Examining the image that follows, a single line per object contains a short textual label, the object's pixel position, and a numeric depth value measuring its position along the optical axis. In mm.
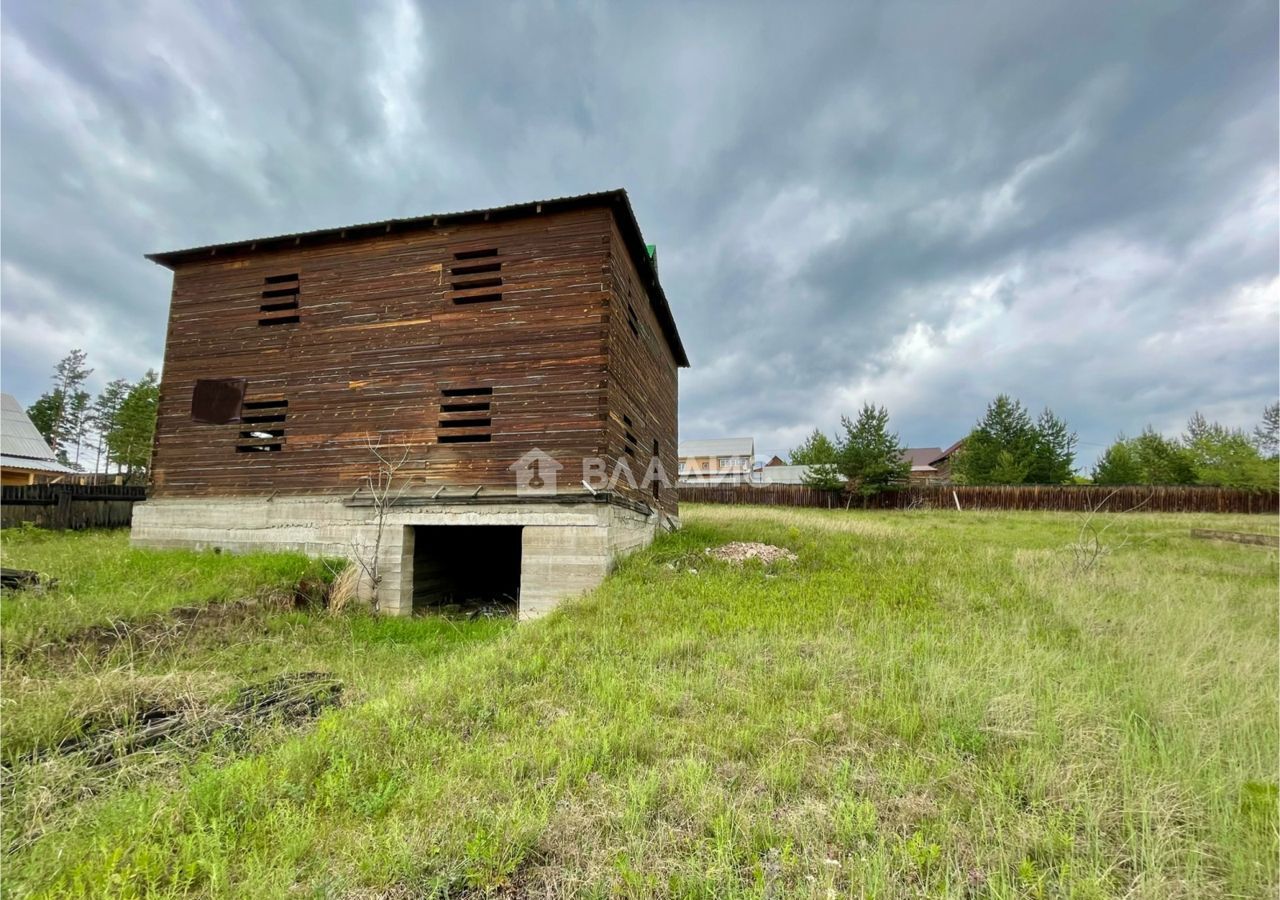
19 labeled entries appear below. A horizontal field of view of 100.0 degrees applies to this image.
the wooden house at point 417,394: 11375
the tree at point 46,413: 54188
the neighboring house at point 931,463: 61759
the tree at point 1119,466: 44906
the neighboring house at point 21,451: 31625
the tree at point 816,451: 41250
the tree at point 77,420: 55938
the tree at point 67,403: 55100
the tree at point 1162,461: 42031
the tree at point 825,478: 37969
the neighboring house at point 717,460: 72562
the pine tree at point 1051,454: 42406
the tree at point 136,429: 38188
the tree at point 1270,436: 40459
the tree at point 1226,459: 32750
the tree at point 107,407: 55616
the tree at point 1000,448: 41156
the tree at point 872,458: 35969
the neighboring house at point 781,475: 69062
